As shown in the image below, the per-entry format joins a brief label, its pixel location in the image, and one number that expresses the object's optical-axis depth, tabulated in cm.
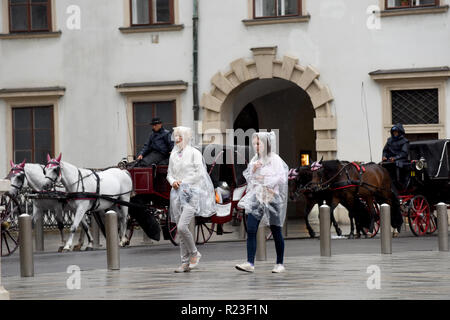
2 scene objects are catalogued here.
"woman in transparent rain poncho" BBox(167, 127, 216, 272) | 1430
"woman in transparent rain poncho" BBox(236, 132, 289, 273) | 1367
